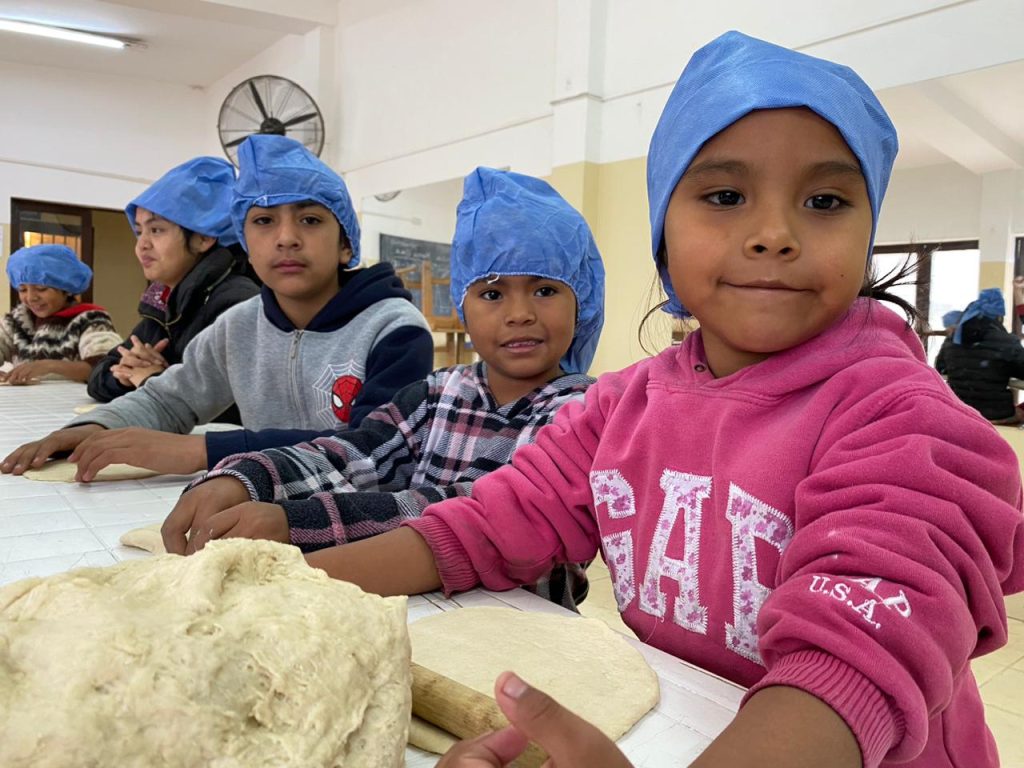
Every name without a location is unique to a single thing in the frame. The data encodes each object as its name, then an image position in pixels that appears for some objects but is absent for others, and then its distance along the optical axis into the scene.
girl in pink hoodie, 0.48
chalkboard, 6.91
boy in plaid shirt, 1.13
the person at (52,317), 3.45
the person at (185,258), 2.23
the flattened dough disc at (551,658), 0.59
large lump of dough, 0.39
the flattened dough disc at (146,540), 0.93
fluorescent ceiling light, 6.25
